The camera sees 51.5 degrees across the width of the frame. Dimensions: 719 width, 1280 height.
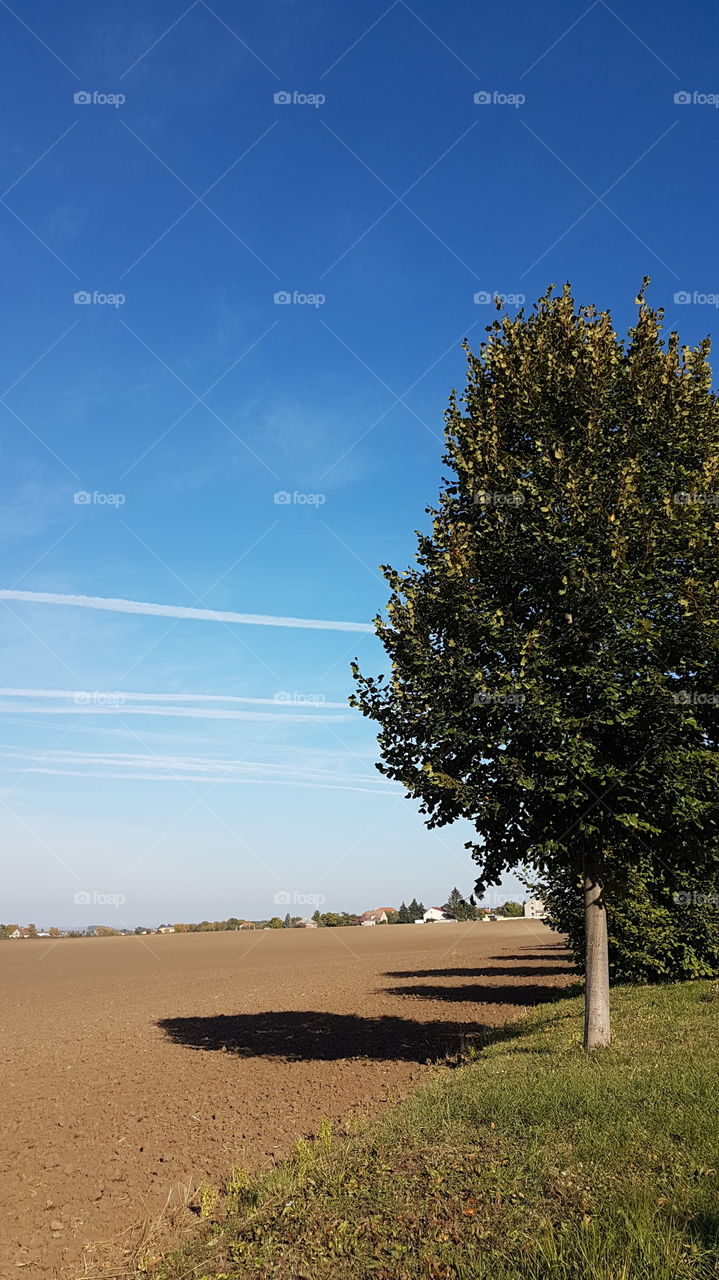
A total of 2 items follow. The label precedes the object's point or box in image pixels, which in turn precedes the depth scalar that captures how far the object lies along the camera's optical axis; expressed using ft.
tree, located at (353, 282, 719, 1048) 49.52
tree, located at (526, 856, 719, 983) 83.41
